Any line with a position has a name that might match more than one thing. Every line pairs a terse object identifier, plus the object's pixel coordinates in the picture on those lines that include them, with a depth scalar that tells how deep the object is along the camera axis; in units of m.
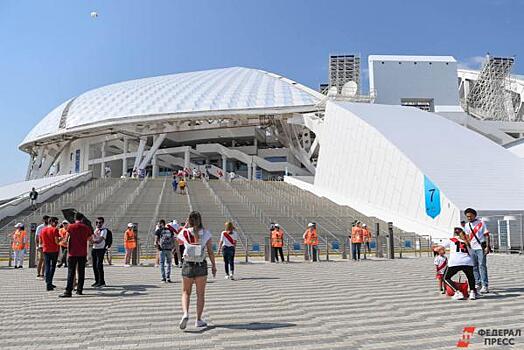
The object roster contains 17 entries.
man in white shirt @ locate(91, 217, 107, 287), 8.39
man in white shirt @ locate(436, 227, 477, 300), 6.56
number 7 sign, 18.39
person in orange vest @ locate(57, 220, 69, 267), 11.20
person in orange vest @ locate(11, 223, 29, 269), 12.21
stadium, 19.34
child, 7.40
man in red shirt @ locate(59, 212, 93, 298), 7.23
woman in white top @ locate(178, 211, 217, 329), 4.84
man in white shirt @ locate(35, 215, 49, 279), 9.85
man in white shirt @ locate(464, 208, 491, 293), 6.97
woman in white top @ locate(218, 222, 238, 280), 9.63
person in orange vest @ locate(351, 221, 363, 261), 13.92
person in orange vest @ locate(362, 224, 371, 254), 14.45
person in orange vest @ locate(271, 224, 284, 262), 13.26
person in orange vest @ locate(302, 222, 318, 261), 13.54
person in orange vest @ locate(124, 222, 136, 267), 12.44
